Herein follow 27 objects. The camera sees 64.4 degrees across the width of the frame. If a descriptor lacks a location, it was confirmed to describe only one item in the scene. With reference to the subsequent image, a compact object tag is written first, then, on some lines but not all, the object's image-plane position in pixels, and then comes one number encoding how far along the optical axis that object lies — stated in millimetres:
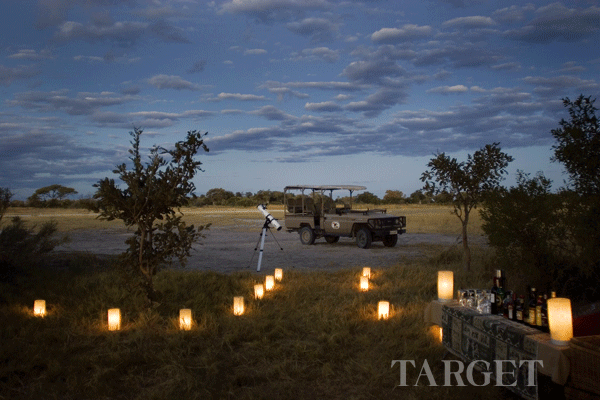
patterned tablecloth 3188
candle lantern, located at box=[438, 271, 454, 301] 4992
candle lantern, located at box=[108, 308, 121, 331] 5980
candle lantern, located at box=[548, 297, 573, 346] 3240
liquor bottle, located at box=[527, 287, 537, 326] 4152
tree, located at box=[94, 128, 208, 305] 6414
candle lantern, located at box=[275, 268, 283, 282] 9000
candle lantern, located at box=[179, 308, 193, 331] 5949
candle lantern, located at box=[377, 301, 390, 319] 6363
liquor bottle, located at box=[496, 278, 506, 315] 4727
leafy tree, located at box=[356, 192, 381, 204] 45444
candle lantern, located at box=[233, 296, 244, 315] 6668
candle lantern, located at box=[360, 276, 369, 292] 8227
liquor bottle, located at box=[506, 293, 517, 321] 4379
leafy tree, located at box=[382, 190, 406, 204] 71144
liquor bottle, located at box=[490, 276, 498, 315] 4613
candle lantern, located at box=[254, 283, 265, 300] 7602
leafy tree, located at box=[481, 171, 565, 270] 7801
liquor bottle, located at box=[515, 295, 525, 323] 4340
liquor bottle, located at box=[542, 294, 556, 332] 4035
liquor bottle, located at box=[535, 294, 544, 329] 4062
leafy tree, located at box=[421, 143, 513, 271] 9664
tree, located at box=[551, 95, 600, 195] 7000
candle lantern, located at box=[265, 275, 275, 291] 8164
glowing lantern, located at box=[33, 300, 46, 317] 6496
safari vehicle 15945
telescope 10980
